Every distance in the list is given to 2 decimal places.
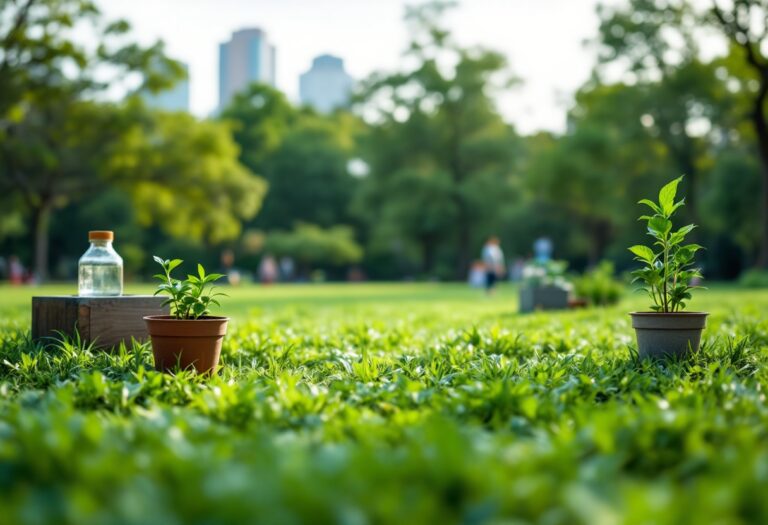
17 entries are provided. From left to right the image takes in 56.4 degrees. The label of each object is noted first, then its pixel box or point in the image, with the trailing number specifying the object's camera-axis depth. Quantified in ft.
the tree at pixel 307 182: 180.14
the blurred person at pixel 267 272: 114.28
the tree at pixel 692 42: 78.79
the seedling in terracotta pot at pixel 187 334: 14.51
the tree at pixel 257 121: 187.32
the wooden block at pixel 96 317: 17.24
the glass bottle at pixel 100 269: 18.11
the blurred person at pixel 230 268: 117.29
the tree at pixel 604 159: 119.03
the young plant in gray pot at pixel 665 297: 15.56
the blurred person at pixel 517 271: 124.62
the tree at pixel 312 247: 151.43
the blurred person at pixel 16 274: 106.93
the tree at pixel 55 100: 78.59
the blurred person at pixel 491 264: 63.87
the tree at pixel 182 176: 103.91
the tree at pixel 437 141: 135.03
